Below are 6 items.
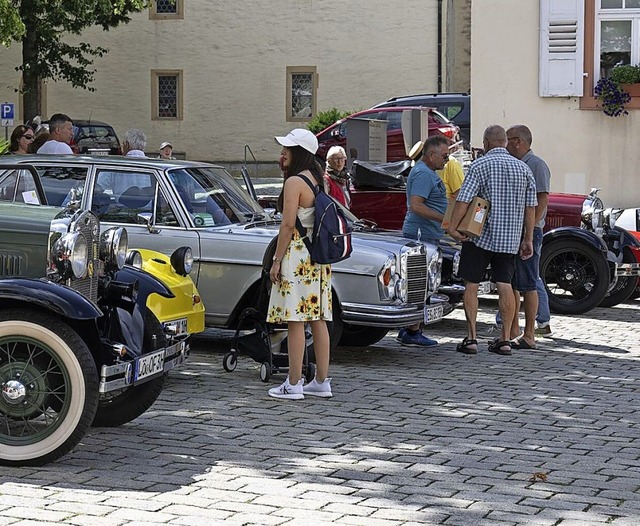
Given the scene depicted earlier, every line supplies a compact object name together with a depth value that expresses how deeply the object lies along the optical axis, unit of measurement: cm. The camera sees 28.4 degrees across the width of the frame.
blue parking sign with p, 3453
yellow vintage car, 876
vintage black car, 634
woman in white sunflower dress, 827
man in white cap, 1848
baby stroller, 902
